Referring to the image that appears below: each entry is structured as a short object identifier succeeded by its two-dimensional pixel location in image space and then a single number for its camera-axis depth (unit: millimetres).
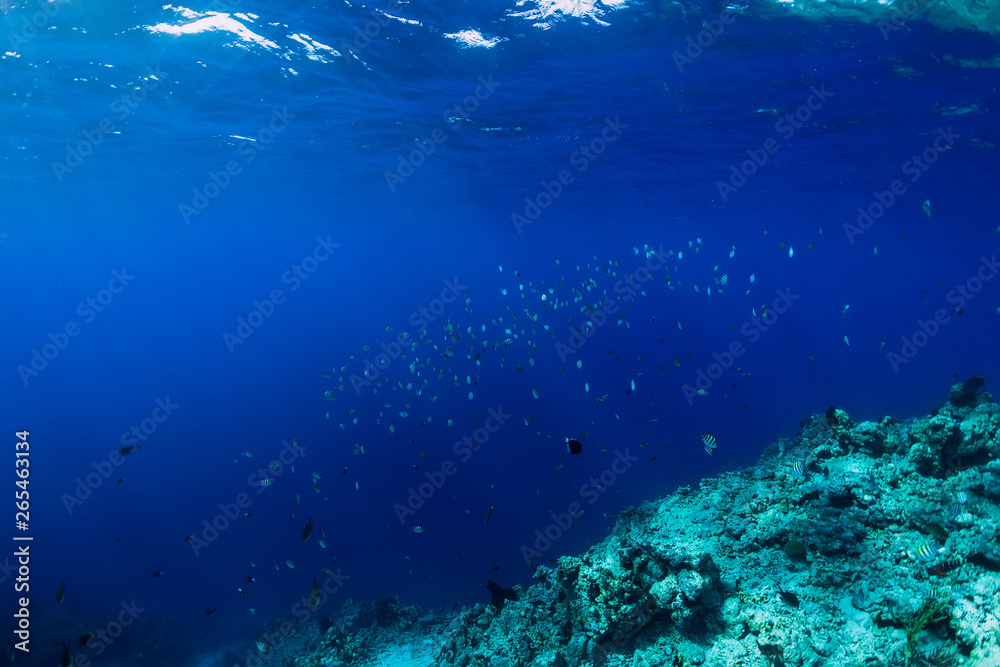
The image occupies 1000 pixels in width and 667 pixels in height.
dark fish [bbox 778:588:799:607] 5574
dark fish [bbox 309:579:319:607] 7684
